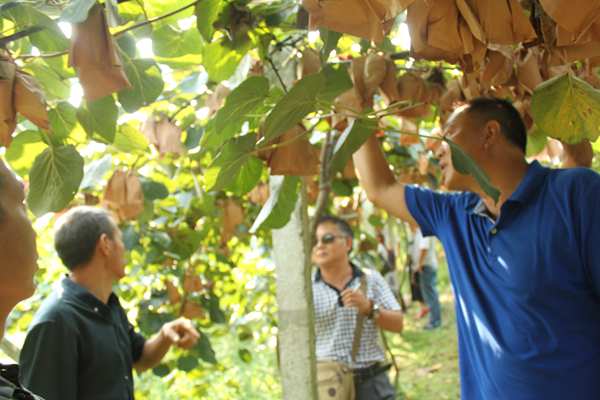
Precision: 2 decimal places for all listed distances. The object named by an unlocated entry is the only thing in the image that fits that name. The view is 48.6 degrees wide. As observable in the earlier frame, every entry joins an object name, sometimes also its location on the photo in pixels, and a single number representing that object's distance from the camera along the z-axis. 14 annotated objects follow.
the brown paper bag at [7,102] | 0.90
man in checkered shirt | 3.03
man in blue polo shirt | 1.49
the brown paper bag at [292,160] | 1.29
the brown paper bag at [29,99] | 0.92
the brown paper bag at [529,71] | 1.21
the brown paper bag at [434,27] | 0.80
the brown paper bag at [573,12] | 0.72
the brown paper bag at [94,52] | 0.92
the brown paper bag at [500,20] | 0.81
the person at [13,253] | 0.99
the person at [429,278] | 6.86
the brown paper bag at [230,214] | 2.64
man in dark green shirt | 1.77
